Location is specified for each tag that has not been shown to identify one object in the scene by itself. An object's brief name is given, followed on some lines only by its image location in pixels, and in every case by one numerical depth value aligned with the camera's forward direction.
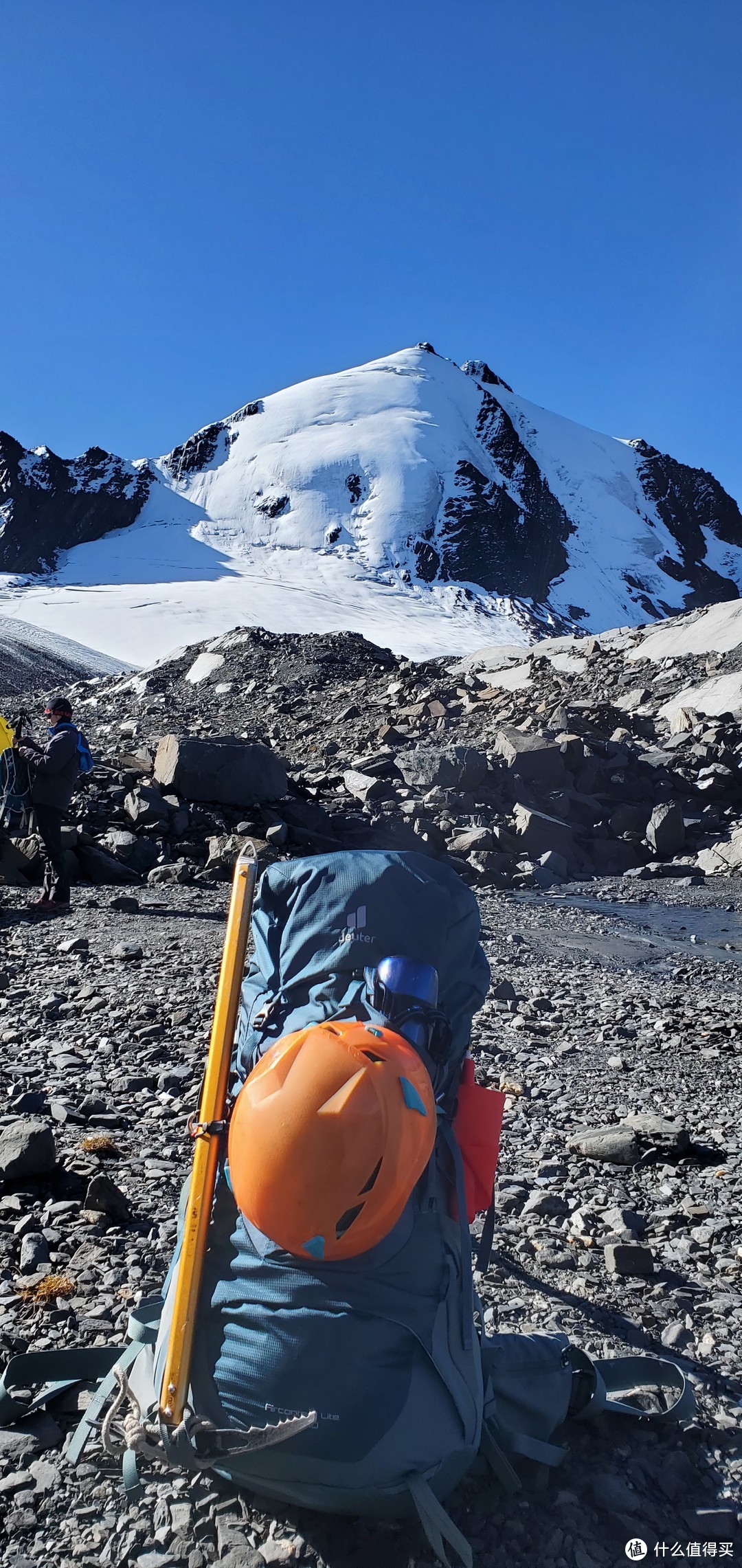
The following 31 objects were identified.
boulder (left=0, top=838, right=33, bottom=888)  9.78
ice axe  1.99
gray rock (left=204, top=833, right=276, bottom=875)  10.40
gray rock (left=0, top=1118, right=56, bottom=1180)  3.63
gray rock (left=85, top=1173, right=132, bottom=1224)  3.46
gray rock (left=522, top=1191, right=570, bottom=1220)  3.70
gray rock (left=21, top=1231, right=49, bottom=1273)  3.15
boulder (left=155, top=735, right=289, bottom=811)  12.01
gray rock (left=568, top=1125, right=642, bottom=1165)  4.09
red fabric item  2.52
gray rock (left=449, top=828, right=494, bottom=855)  12.05
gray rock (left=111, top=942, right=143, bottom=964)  7.25
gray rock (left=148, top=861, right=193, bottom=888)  10.16
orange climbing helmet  1.90
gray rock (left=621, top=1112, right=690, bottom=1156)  4.14
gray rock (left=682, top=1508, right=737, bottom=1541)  2.18
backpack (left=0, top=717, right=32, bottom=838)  8.77
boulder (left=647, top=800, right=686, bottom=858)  12.99
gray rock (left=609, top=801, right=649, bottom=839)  13.45
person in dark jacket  8.83
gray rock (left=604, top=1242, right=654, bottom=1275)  3.28
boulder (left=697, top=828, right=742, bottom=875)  12.30
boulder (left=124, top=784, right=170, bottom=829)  11.30
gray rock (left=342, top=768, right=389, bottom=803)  13.72
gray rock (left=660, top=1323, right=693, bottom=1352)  2.91
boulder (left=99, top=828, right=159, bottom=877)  10.61
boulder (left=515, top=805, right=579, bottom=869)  12.48
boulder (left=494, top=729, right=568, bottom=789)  14.02
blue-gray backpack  1.91
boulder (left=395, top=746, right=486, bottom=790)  13.66
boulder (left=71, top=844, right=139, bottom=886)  10.13
